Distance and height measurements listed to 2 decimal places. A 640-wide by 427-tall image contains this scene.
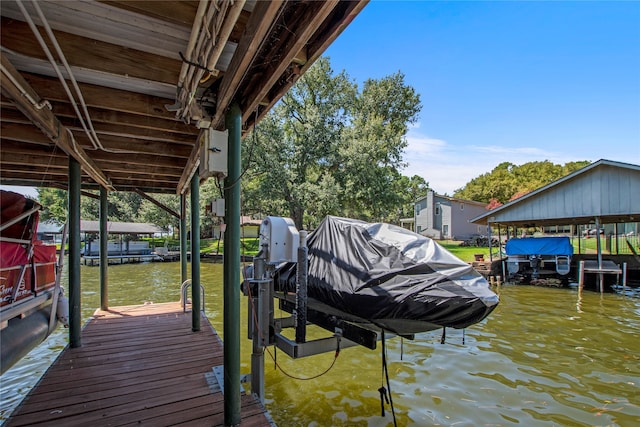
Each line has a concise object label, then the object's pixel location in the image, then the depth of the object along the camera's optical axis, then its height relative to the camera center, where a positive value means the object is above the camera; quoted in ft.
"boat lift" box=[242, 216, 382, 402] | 8.74 -2.70
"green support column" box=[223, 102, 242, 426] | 8.54 -1.25
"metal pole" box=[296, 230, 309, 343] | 8.58 -2.00
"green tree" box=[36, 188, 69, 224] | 98.49 +6.71
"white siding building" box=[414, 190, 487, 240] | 101.30 +1.30
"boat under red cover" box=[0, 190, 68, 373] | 8.30 -1.86
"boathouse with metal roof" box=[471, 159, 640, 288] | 35.71 +2.20
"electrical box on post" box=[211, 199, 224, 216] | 9.11 +0.43
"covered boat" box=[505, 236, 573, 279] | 41.45 -4.99
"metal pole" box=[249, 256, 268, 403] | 9.55 -3.41
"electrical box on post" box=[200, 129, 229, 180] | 8.87 +1.97
